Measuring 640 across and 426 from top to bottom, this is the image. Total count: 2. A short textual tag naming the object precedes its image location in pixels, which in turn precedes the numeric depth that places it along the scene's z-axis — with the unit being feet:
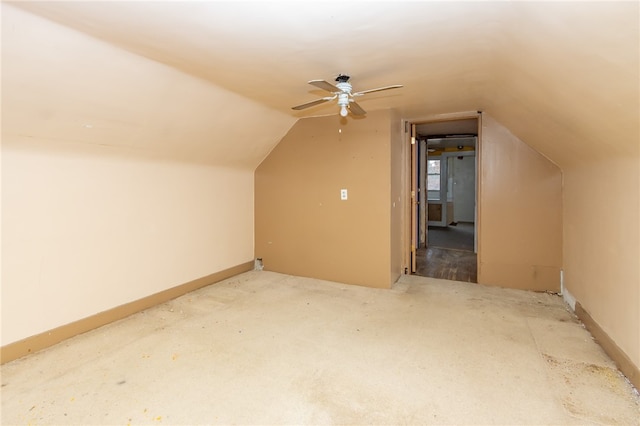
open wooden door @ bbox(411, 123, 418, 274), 15.90
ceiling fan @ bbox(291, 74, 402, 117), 8.91
